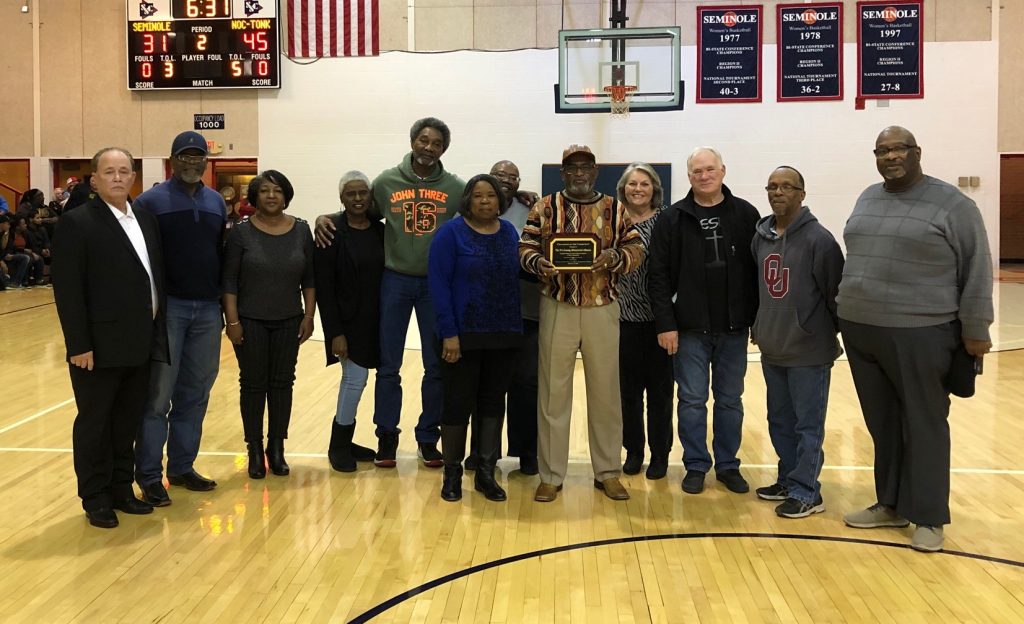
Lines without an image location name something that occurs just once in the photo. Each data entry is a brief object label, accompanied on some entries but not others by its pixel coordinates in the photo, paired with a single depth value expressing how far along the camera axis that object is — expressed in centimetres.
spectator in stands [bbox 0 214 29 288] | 1435
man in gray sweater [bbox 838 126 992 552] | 334
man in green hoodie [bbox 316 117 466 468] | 451
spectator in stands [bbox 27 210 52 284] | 1446
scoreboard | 1397
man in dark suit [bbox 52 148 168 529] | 354
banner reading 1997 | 1338
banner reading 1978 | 1349
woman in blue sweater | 399
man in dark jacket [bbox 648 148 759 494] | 418
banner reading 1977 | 1347
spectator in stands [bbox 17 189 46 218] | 1430
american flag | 1327
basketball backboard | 1252
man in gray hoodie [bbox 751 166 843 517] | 387
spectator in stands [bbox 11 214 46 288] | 1443
